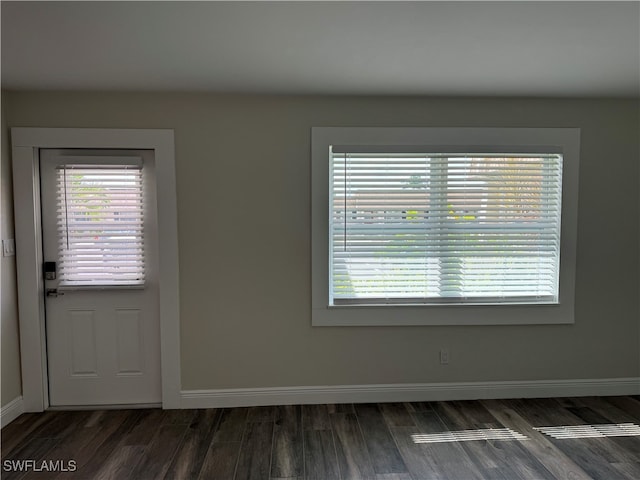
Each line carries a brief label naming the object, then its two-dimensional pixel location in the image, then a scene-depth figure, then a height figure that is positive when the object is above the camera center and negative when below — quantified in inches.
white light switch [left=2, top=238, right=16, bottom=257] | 103.2 -6.0
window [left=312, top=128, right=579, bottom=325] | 112.9 -0.2
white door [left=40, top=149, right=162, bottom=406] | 109.4 -14.7
